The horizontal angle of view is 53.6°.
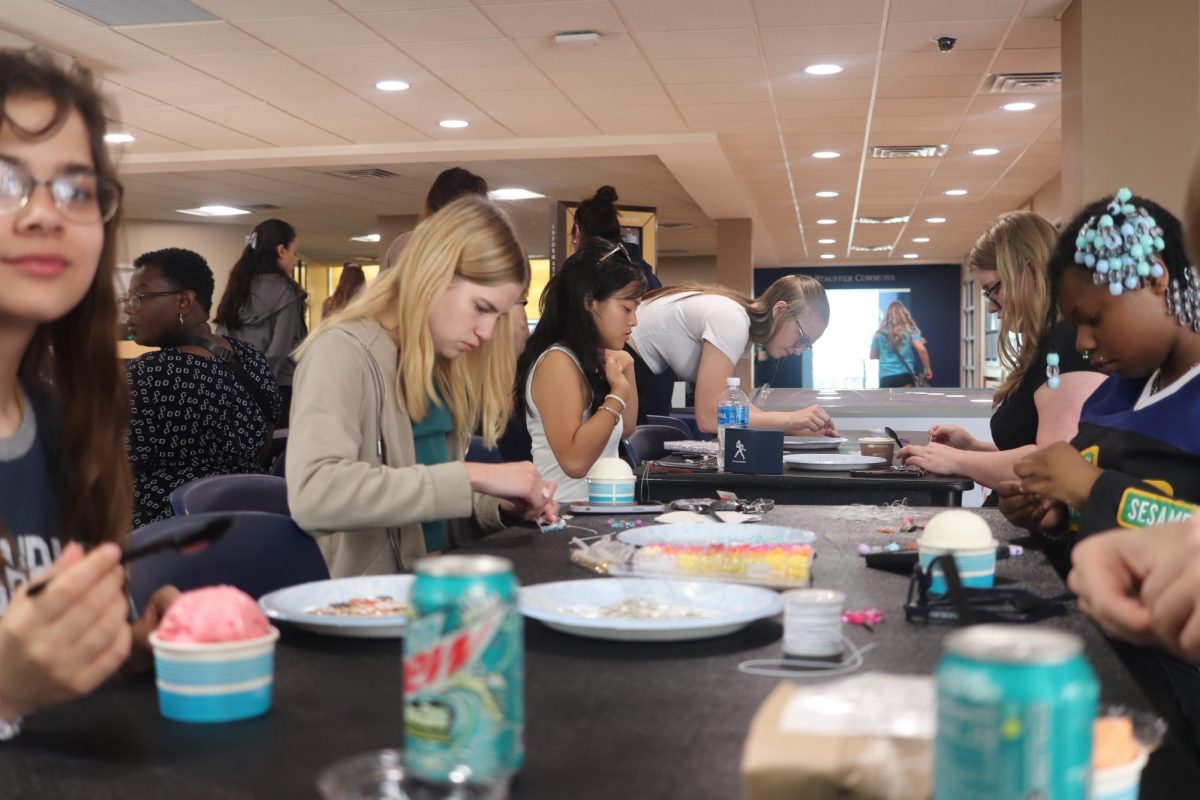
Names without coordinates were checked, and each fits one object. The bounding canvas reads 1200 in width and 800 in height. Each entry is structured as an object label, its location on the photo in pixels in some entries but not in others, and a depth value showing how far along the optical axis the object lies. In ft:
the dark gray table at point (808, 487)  9.58
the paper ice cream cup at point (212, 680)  3.11
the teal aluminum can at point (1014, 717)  1.80
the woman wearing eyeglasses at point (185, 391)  10.32
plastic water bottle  10.28
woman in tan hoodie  6.29
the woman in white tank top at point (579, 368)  10.31
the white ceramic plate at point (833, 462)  10.48
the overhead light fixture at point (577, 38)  20.38
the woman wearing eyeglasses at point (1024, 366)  9.09
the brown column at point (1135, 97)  16.61
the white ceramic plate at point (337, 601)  3.94
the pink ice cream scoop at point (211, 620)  3.20
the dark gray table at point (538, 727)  2.68
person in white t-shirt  13.96
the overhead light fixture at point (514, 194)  36.17
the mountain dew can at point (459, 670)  2.32
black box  9.92
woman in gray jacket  17.60
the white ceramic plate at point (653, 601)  3.87
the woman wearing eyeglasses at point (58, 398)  2.94
